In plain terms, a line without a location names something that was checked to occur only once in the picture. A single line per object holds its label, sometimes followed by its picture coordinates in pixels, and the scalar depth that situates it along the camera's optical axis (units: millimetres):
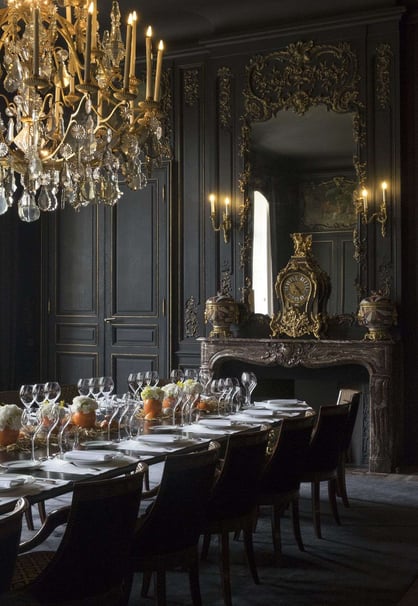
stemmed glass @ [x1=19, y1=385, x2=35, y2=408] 4415
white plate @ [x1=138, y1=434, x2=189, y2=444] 4168
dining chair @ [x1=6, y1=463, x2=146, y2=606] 2670
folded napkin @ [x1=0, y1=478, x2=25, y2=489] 3076
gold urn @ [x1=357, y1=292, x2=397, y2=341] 7172
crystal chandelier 4691
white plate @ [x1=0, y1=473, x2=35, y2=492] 3096
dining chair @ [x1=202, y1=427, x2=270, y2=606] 3721
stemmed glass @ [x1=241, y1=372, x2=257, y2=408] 5883
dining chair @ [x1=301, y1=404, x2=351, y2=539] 4840
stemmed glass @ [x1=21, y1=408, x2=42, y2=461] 3691
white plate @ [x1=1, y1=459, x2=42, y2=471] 3442
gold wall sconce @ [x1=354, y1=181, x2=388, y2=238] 7512
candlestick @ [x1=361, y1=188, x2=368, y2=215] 7586
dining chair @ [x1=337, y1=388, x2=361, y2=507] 5438
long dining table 3131
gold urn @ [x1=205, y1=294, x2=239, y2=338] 7871
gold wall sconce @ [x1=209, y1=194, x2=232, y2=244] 8234
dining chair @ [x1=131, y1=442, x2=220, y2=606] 3172
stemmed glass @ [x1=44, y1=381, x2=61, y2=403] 4523
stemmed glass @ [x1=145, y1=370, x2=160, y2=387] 5671
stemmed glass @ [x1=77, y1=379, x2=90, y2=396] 5098
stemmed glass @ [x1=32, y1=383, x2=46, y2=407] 4461
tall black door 8695
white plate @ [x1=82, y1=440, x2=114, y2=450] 3947
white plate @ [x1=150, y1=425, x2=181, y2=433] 4566
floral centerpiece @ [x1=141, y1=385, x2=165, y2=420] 4996
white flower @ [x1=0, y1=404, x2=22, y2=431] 3820
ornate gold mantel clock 7676
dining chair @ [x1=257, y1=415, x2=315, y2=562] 4285
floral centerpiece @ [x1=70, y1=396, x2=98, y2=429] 4281
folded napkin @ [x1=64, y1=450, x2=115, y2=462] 3643
